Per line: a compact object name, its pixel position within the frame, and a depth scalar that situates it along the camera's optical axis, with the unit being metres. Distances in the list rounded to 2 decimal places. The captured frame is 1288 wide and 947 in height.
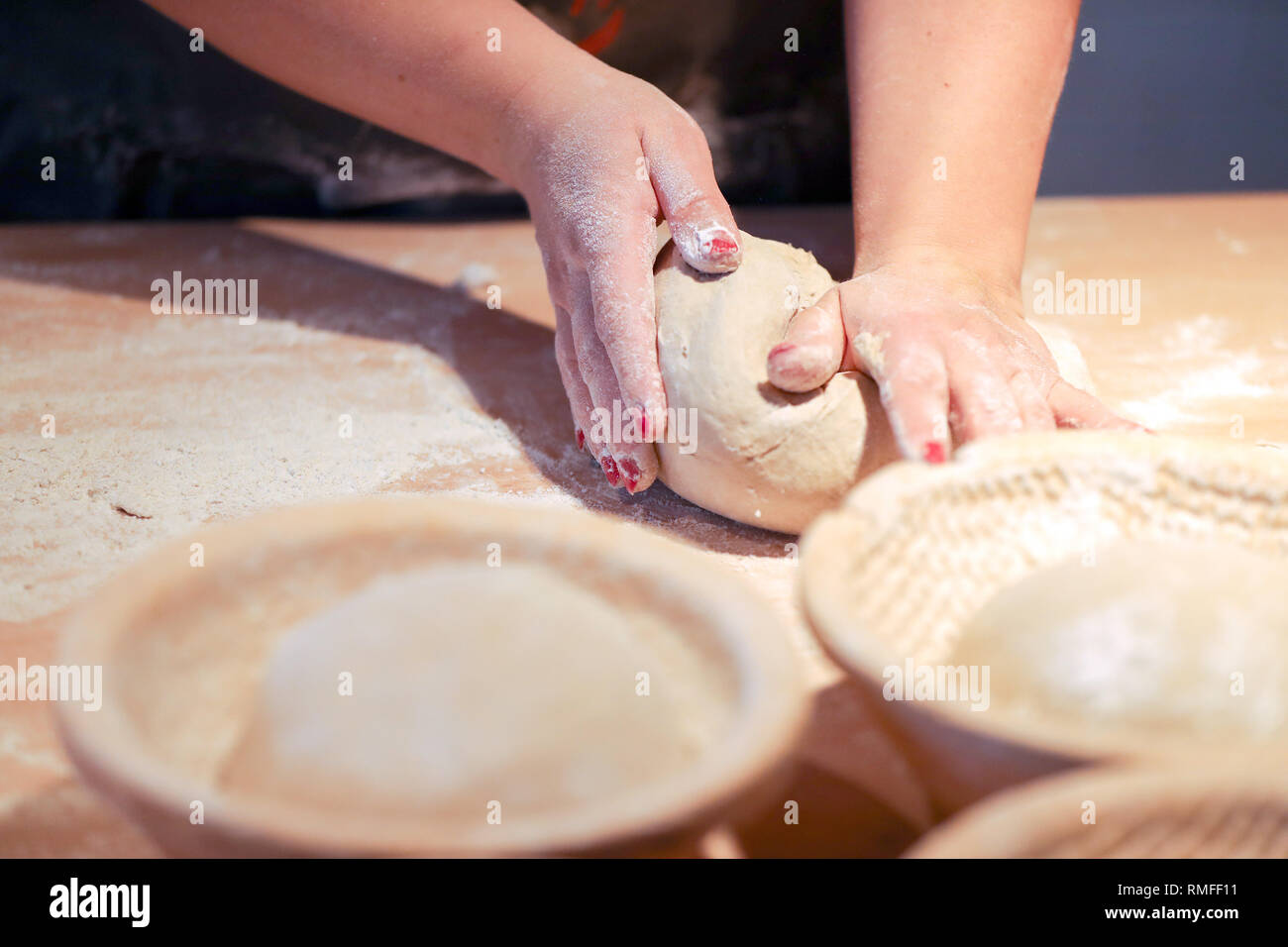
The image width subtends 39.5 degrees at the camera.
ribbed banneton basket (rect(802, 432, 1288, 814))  0.51
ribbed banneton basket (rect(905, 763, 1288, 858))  0.41
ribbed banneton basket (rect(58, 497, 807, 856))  0.39
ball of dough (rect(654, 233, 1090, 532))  0.68
